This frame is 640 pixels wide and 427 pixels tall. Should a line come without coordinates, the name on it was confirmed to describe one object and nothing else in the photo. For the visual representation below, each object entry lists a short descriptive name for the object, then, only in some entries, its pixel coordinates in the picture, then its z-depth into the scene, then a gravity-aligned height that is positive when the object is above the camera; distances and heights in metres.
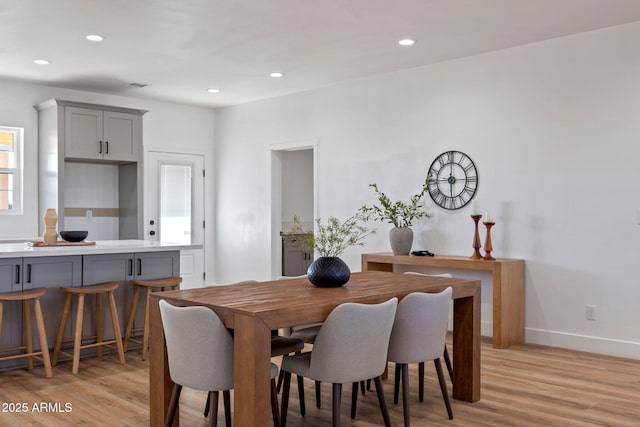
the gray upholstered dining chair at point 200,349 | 2.66 -0.66
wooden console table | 5.02 -0.72
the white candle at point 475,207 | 5.42 +0.01
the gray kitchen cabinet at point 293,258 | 8.36 -0.75
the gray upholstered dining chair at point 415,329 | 3.14 -0.67
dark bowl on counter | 5.13 -0.25
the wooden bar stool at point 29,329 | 4.12 -0.90
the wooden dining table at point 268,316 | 2.52 -0.52
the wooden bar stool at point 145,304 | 4.69 -0.82
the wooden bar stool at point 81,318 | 4.34 -0.89
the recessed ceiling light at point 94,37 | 4.98 +1.48
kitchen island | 4.32 -0.51
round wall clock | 5.73 +0.28
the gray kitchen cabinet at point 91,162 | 6.63 +0.56
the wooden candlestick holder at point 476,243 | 5.35 -0.33
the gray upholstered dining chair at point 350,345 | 2.78 -0.67
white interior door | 8.00 +0.03
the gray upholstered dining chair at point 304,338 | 3.44 -0.79
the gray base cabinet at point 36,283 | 4.30 -0.58
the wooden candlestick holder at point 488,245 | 5.28 -0.34
